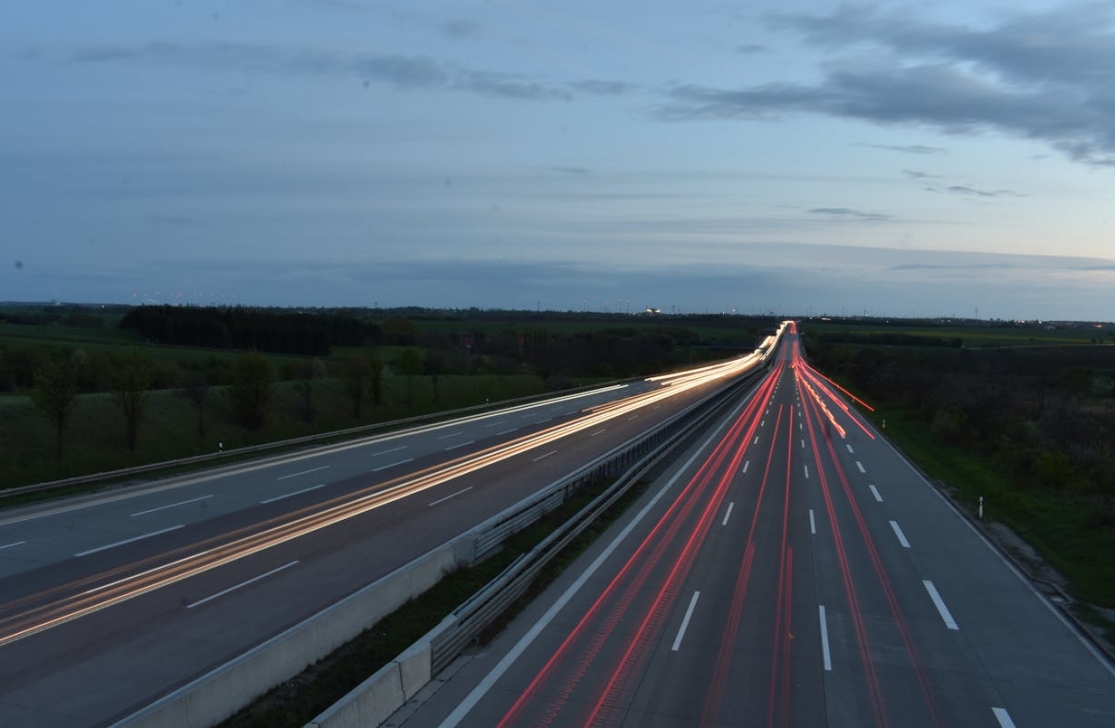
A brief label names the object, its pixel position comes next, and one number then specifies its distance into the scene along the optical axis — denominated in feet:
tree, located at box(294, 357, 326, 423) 162.09
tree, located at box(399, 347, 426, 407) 225.15
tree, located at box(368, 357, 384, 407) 177.78
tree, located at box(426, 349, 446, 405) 250.47
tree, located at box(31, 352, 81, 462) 101.86
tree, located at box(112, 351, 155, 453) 114.83
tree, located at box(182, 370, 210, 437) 134.26
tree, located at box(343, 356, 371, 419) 172.04
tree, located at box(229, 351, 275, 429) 144.77
